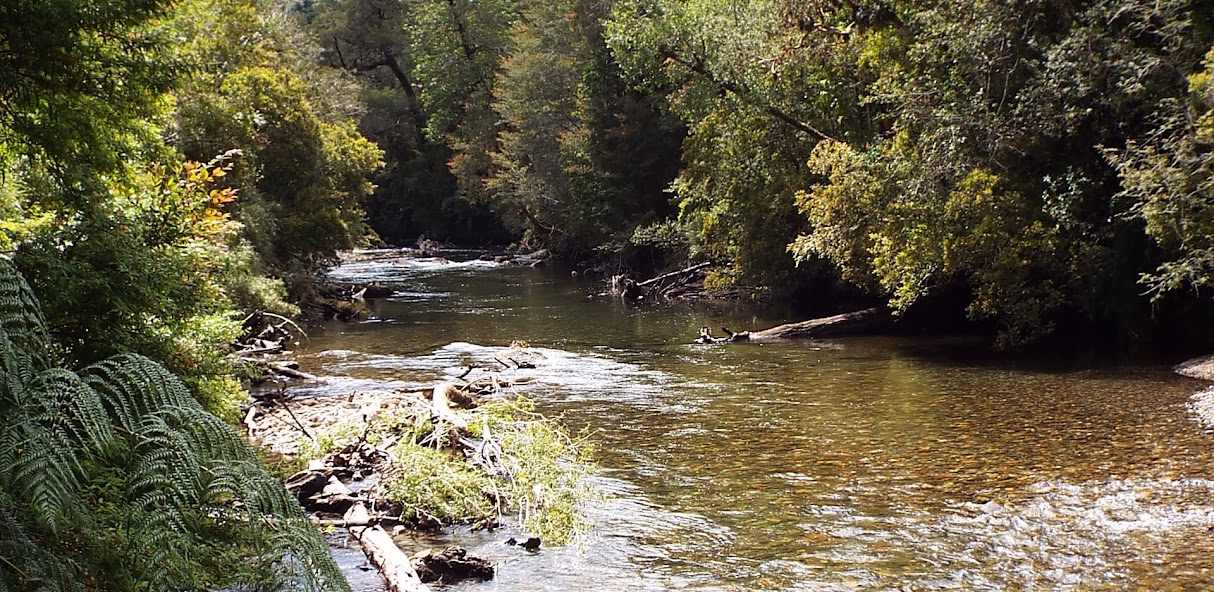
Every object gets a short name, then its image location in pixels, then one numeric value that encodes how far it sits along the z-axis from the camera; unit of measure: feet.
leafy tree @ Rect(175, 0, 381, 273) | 81.46
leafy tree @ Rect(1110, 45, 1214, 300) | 46.85
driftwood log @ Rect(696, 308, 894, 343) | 75.10
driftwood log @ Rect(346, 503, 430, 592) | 24.59
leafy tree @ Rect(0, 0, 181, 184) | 22.94
